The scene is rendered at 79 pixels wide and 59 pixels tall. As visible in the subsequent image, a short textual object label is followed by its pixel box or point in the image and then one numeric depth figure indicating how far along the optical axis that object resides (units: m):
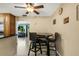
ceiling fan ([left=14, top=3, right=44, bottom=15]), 1.59
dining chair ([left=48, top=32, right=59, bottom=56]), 1.75
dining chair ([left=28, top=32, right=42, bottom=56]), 1.74
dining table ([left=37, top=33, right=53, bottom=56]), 1.75
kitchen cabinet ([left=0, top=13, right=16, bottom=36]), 1.72
